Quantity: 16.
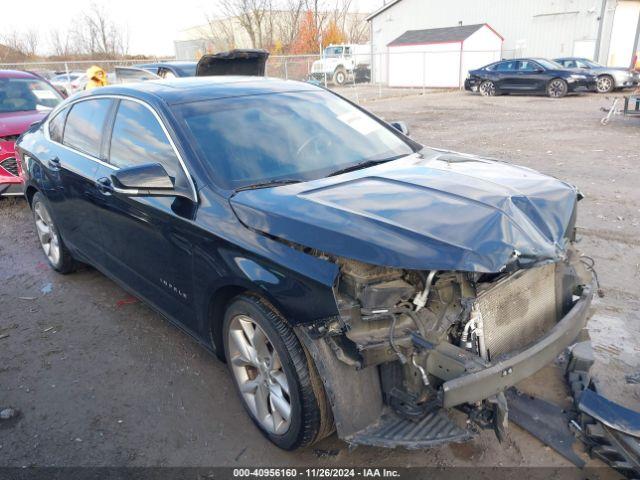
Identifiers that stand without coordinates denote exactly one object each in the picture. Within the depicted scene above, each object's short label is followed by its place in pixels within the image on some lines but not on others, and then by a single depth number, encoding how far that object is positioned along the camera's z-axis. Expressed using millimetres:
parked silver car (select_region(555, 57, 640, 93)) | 19906
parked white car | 19625
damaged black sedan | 2189
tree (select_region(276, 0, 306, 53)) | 45562
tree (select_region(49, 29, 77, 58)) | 43059
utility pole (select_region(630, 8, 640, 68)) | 26266
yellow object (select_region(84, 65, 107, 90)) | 9784
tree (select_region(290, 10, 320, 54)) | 46719
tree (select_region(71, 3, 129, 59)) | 42656
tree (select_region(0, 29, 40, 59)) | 37094
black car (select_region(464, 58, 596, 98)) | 19719
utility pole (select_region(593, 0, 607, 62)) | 25531
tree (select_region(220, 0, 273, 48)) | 42594
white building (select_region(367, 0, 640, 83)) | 25906
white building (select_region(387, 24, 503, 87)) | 27688
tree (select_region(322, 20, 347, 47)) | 47906
